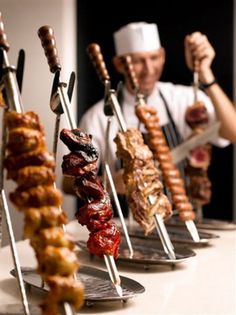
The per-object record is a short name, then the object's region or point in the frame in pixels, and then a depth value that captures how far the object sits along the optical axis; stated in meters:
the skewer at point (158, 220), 1.41
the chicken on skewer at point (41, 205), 0.78
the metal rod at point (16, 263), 0.92
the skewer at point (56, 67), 1.11
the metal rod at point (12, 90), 0.88
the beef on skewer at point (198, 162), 2.24
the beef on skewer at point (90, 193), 1.10
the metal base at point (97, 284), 1.02
